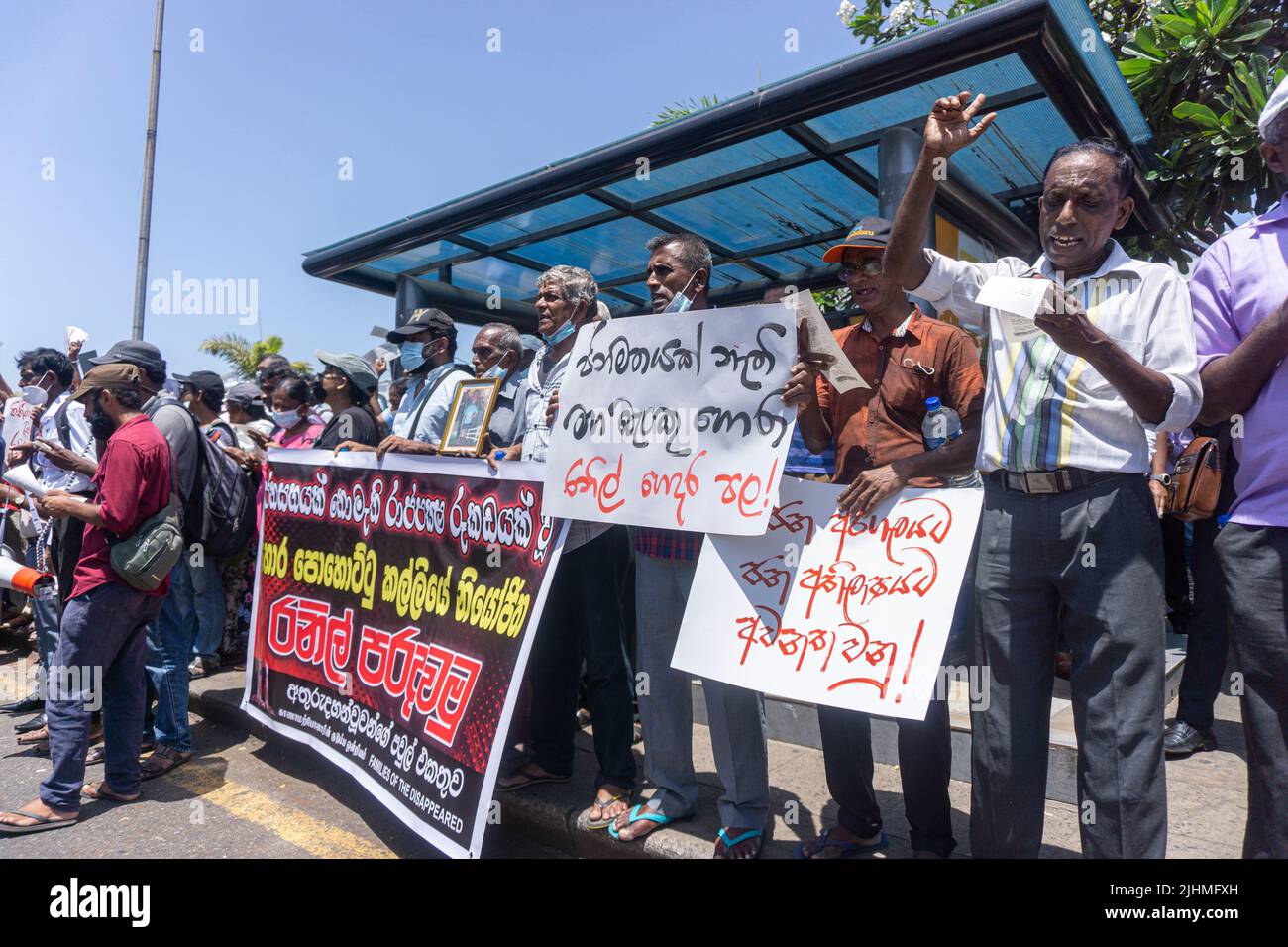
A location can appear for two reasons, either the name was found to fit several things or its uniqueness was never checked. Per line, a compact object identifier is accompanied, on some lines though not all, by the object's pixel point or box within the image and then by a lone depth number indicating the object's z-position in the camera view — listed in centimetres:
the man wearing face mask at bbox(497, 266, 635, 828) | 333
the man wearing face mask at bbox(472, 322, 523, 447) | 451
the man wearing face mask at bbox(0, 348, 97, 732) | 403
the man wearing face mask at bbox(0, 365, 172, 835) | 365
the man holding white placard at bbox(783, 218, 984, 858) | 255
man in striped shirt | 206
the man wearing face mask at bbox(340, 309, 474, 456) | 432
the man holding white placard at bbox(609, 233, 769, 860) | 284
